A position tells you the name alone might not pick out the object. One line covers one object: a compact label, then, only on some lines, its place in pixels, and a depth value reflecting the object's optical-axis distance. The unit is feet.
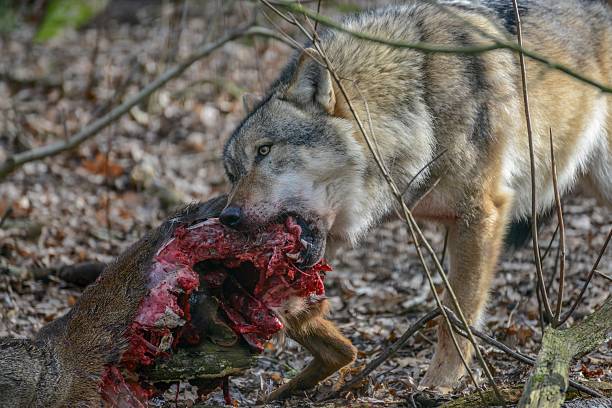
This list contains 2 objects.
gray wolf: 31.24
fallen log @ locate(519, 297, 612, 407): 20.04
